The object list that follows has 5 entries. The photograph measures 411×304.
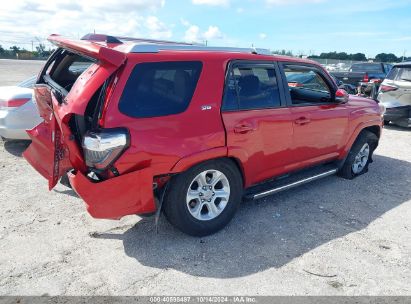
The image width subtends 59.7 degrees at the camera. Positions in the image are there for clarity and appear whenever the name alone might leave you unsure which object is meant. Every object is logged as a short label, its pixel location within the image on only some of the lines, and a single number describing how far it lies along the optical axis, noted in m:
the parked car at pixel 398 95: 8.94
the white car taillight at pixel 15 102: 5.70
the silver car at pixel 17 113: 5.71
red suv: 3.01
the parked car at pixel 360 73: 16.78
